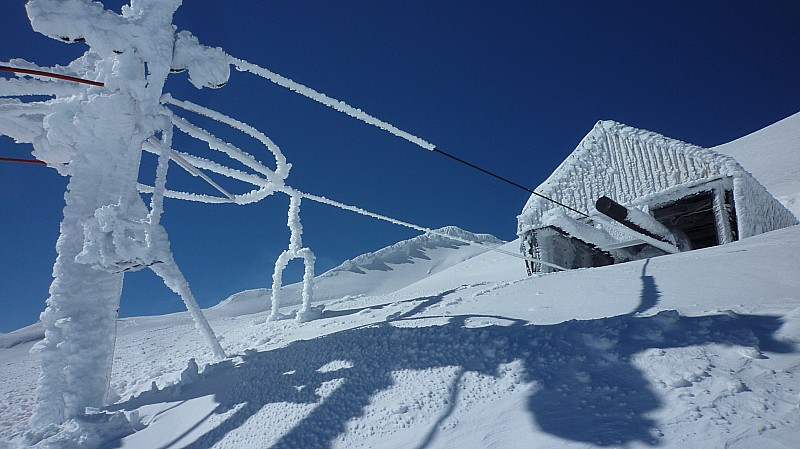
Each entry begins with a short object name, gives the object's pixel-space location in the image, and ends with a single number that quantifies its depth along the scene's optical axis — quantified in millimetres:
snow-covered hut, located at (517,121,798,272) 9602
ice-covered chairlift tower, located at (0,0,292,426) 4281
